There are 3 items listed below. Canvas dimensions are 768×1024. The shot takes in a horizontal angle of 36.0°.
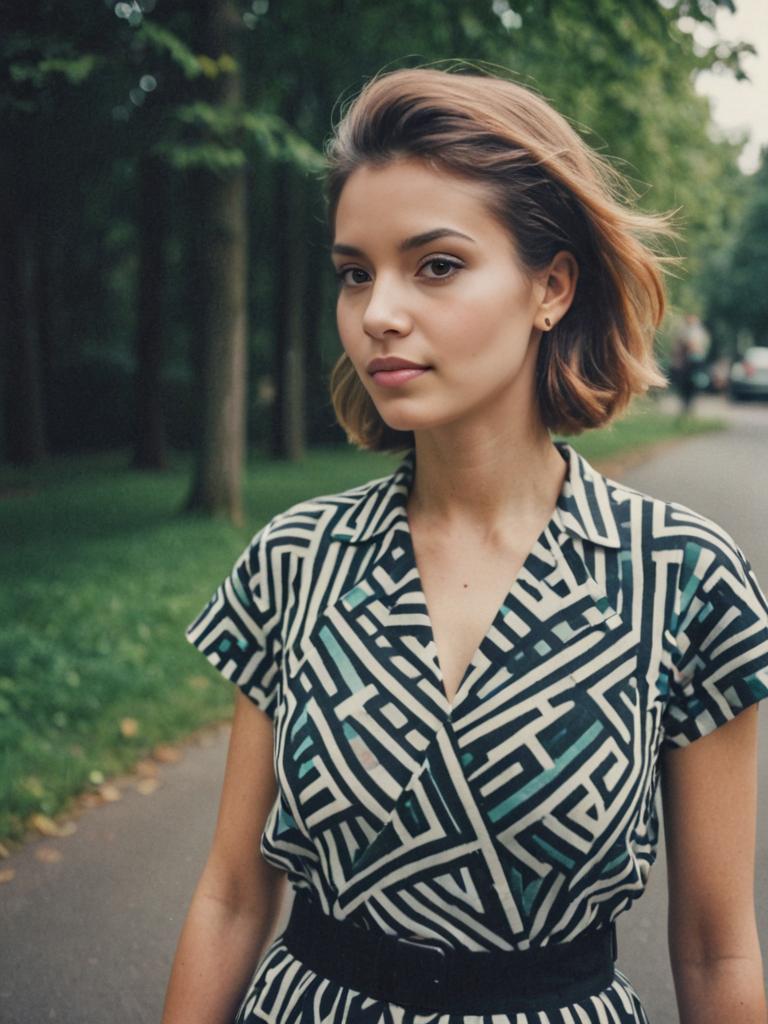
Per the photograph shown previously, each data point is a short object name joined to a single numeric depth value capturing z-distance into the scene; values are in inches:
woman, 59.1
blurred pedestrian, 942.4
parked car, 1440.7
